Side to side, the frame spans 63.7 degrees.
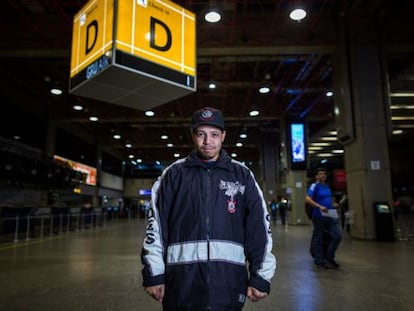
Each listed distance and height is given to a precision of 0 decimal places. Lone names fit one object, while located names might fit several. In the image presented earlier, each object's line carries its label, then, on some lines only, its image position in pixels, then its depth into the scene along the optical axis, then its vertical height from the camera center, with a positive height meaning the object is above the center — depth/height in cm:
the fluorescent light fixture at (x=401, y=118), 1992 +493
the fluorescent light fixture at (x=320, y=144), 2991 +510
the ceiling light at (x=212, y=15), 864 +487
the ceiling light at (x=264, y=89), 1326 +449
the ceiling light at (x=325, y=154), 3601 +505
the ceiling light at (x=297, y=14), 850 +481
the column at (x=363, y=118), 971 +249
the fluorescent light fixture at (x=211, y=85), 1364 +477
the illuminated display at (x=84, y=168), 2077 +247
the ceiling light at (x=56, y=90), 1409 +477
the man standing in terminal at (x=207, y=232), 162 -16
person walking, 550 -36
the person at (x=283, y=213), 1969 -68
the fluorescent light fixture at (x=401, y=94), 1536 +491
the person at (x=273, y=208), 2489 -49
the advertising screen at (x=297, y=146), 1812 +300
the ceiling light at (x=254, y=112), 1793 +489
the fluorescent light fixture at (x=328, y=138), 2660 +509
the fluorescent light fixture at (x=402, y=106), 1756 +494
